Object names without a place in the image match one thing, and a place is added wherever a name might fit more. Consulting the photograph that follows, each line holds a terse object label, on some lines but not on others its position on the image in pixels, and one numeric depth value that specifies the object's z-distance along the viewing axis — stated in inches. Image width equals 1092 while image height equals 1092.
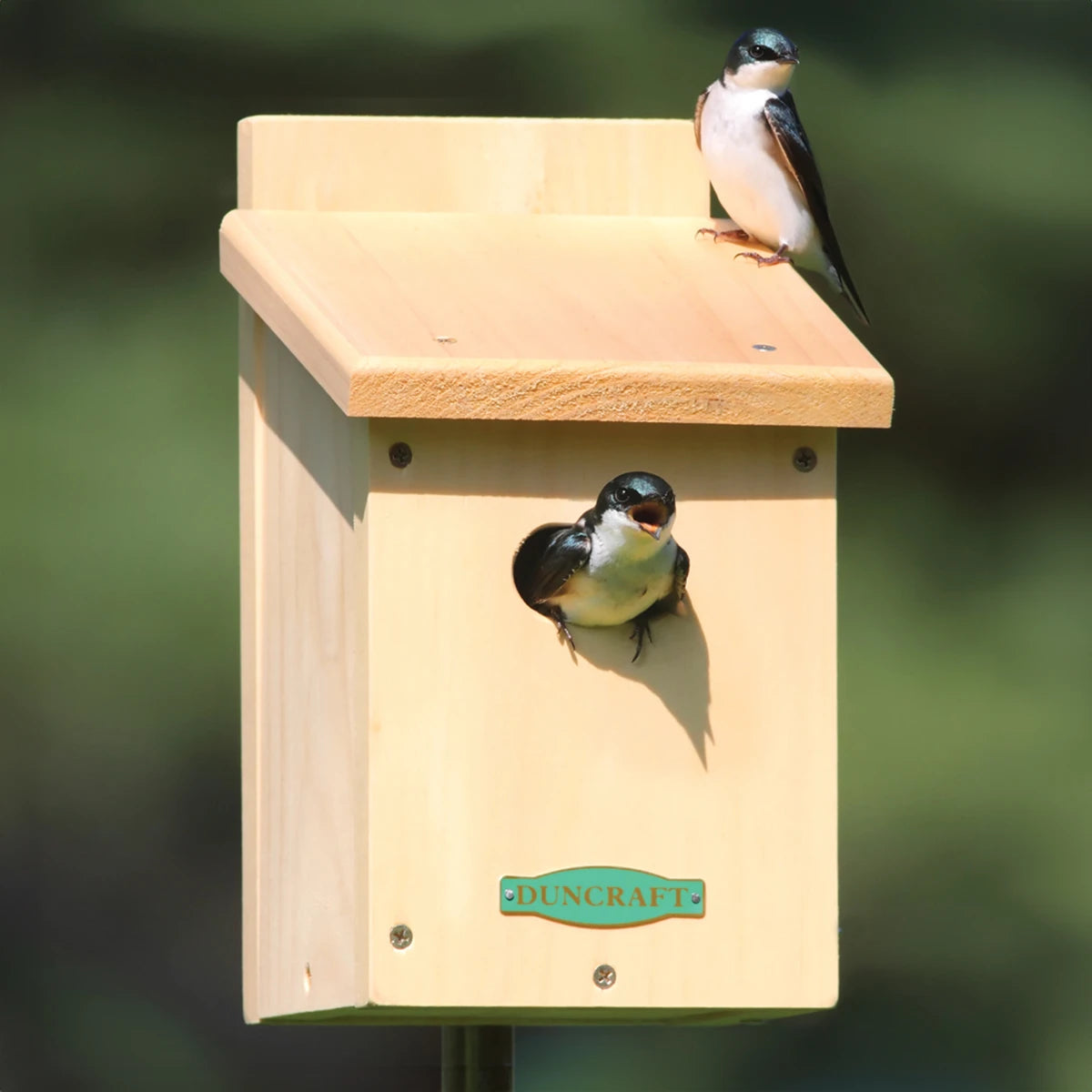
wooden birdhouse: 207.0
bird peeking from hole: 202.1
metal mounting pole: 223.9
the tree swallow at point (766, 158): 251.4
